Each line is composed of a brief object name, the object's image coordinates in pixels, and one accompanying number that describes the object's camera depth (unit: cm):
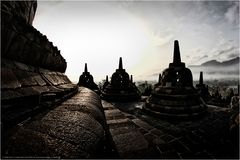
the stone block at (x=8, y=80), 142
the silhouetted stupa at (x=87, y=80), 1877
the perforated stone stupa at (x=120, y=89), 1347
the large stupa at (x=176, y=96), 790
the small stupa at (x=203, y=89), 1776
